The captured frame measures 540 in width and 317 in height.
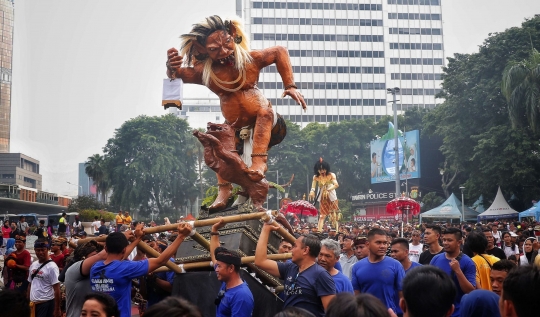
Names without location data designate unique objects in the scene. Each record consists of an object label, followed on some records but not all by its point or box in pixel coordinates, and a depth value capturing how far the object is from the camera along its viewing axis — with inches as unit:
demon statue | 343.3
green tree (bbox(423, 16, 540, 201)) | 1381.6
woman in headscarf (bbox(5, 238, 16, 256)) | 720.0
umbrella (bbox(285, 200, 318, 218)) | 745.9
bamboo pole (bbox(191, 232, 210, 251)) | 274.5
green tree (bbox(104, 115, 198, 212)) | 2249.0
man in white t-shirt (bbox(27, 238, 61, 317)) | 335.0
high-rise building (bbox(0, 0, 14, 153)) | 3484.3
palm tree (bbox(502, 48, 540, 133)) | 1162.0
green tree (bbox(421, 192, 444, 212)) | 1962.4
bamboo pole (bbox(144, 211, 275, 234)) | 247.1
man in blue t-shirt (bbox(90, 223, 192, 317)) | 227.0
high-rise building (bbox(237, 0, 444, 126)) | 3390.7
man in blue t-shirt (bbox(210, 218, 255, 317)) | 211.8
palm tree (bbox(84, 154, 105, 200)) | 2694.4
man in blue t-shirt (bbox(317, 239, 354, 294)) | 234.8
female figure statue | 657.0
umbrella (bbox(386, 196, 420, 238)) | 950.4
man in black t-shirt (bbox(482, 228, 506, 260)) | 394.9
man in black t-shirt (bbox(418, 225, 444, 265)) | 299.4
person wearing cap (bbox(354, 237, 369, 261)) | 330.0
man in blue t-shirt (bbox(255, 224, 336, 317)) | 209.6
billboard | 2123.5
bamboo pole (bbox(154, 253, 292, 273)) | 266.5
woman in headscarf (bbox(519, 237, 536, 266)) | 442.5
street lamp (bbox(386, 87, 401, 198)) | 1585.4
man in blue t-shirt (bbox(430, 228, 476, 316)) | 246.8
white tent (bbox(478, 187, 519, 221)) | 1286.9
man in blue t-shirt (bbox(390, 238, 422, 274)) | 274.5
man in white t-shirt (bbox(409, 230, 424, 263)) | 445.7
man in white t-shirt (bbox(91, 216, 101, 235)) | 1051.2
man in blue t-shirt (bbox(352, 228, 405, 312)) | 246.5
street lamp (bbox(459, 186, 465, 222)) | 1430.4
